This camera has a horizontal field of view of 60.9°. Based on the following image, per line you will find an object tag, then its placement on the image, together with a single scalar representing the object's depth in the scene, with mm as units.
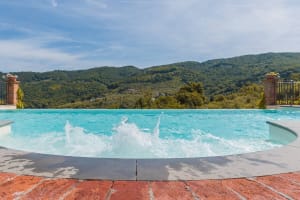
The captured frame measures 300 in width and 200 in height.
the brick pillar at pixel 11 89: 11180
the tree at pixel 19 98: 11488
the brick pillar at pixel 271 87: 11008
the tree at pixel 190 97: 13609
